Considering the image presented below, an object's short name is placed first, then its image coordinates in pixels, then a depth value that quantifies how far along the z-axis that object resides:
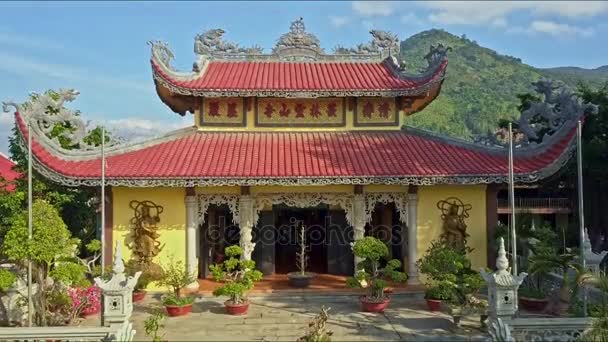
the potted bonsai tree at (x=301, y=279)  12.74
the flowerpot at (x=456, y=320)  9.45
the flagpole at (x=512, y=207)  8.95
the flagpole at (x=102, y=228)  9.18
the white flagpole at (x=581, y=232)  9.04
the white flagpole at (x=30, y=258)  8.48
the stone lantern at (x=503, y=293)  8.53
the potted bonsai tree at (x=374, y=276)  10.60
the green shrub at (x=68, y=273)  8.88
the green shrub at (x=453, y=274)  9.74
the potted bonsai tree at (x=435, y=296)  10.19
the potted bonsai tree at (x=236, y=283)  10.30
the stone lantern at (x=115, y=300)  8.52
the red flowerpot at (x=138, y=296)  11.70
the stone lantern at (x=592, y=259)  10.69
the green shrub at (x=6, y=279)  8.71
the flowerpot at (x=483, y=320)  9.29
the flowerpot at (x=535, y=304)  10.54
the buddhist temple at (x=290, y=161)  11.85
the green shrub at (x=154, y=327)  8.26
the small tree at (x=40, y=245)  8.64
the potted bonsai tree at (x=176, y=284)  10.47
